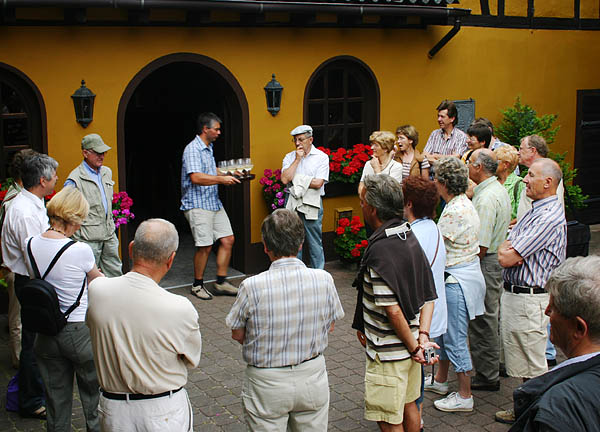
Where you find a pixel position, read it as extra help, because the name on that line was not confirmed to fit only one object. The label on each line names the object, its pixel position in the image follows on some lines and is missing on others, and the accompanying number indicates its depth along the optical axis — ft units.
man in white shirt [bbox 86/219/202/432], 12.05
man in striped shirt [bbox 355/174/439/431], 14.76
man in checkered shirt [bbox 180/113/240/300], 28.32
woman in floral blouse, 18.34
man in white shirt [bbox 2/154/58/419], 18.17
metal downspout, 35.91
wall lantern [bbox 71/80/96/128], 27.68
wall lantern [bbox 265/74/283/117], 32.09
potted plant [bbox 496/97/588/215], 38.63
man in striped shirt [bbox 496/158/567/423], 18.03
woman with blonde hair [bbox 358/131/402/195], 28.73
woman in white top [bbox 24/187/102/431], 15.33
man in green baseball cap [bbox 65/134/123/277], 23.91
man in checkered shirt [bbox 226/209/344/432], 13.16
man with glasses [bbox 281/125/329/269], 29.43
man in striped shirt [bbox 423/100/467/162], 32.24
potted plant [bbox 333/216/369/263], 33.12
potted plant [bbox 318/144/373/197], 33.40
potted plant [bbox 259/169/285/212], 31.58
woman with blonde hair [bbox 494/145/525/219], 22.20
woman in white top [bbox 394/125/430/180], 29.99
